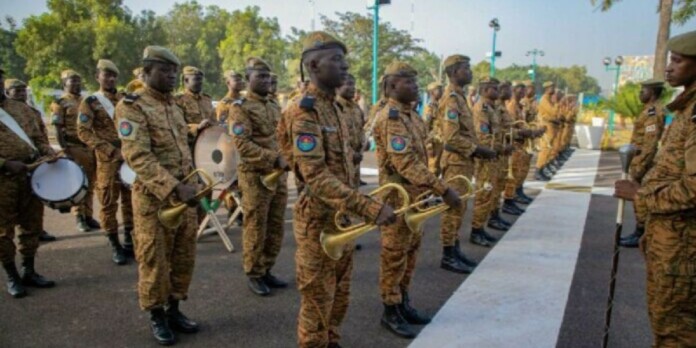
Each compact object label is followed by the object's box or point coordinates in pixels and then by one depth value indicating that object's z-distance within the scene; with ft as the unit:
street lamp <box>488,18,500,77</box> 65.26
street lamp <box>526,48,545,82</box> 115.66
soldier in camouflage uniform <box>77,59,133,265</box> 17.29
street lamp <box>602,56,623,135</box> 68.69
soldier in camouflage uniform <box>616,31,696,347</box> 8.29
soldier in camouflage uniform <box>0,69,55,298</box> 13.82
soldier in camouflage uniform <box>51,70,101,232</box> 21.09
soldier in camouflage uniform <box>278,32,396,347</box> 8.62
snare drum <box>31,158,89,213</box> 14.06
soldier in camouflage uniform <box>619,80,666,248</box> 18.94
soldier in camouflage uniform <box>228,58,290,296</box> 14.42
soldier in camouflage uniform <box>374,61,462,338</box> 11.45
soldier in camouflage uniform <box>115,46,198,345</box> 10.82
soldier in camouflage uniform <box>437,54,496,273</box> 17.16
